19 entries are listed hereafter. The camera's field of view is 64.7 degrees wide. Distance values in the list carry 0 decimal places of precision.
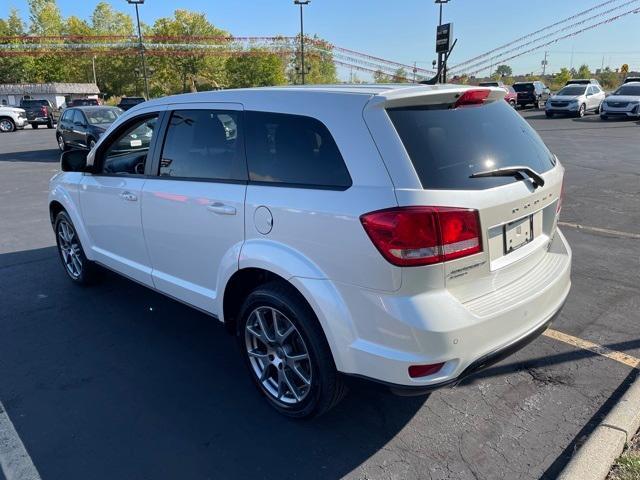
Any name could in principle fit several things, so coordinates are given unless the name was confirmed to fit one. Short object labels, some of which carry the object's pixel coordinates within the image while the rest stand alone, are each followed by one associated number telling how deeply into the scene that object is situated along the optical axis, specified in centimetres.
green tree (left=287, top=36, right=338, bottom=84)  7888
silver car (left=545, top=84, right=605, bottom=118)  2731
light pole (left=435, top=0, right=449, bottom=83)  3478
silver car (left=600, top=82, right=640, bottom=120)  2423
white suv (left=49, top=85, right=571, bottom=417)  230
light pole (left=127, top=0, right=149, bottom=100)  3281
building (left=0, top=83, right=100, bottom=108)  6063
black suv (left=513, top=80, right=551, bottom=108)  3528
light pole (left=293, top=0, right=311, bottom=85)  3991
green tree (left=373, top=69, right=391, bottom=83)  8741
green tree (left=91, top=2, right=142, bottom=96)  8831
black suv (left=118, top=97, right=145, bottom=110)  3357
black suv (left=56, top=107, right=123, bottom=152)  1520
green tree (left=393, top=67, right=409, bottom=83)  9556
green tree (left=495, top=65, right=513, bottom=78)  13486
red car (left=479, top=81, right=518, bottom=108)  3432
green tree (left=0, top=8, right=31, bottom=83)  7788
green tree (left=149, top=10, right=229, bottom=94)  8431
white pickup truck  2930
